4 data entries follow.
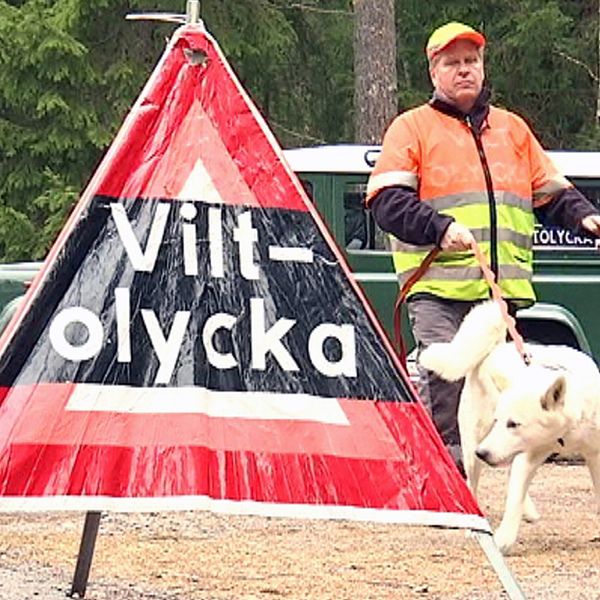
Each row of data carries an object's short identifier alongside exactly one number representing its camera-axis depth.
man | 13.60
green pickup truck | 23.92
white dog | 13.05
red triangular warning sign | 8.87
